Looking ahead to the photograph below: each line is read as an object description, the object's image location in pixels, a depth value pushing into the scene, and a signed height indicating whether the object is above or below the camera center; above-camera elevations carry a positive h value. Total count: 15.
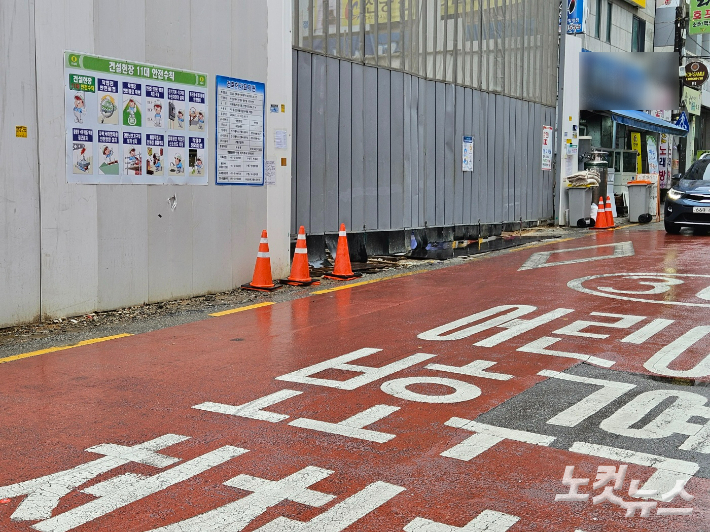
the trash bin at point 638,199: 23.73 +0.19
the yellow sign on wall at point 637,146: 31.34 +2.23
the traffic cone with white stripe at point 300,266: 11.12 -0.82
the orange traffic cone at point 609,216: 22.03 -0.28
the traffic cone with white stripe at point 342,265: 11.85 -0.86
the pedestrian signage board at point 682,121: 31.59 +3.20
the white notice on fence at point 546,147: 21.89 +1.52
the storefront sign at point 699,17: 31.84 +7.21
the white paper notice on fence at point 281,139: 11.31 +0.89
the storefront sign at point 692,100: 38.16 +4.94
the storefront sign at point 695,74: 32.12 +5.10
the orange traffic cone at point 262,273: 10.71 -0.89
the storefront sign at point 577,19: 24.86 +5.60
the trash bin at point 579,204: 22.06 +0.04
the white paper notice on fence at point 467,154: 17.67 +1.08
